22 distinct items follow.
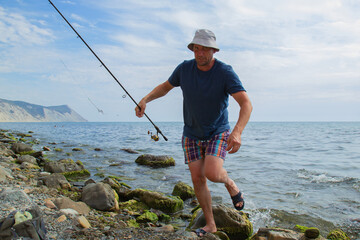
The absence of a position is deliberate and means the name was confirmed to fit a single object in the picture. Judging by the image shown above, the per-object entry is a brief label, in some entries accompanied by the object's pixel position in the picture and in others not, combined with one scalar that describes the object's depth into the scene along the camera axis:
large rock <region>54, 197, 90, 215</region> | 4.78
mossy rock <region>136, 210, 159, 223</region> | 5.39
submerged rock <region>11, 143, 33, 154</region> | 14.12
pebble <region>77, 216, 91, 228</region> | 4.00
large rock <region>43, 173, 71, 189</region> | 7.12
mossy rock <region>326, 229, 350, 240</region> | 4.86
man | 3.68
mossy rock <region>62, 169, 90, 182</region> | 9.24
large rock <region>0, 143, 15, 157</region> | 11.80
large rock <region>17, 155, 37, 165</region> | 10.55
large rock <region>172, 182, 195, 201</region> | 7.38
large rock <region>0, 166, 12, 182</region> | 6.46
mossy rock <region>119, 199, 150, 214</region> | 6.14
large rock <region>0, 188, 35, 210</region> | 4.29
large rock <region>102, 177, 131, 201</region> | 7.08
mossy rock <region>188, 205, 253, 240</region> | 4.97
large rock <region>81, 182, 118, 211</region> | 5.62
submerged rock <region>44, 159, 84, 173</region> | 9.61
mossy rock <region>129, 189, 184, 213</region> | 6.32
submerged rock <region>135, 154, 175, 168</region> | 12.26
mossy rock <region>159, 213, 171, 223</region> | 5.80
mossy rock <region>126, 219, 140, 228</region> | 5.05
